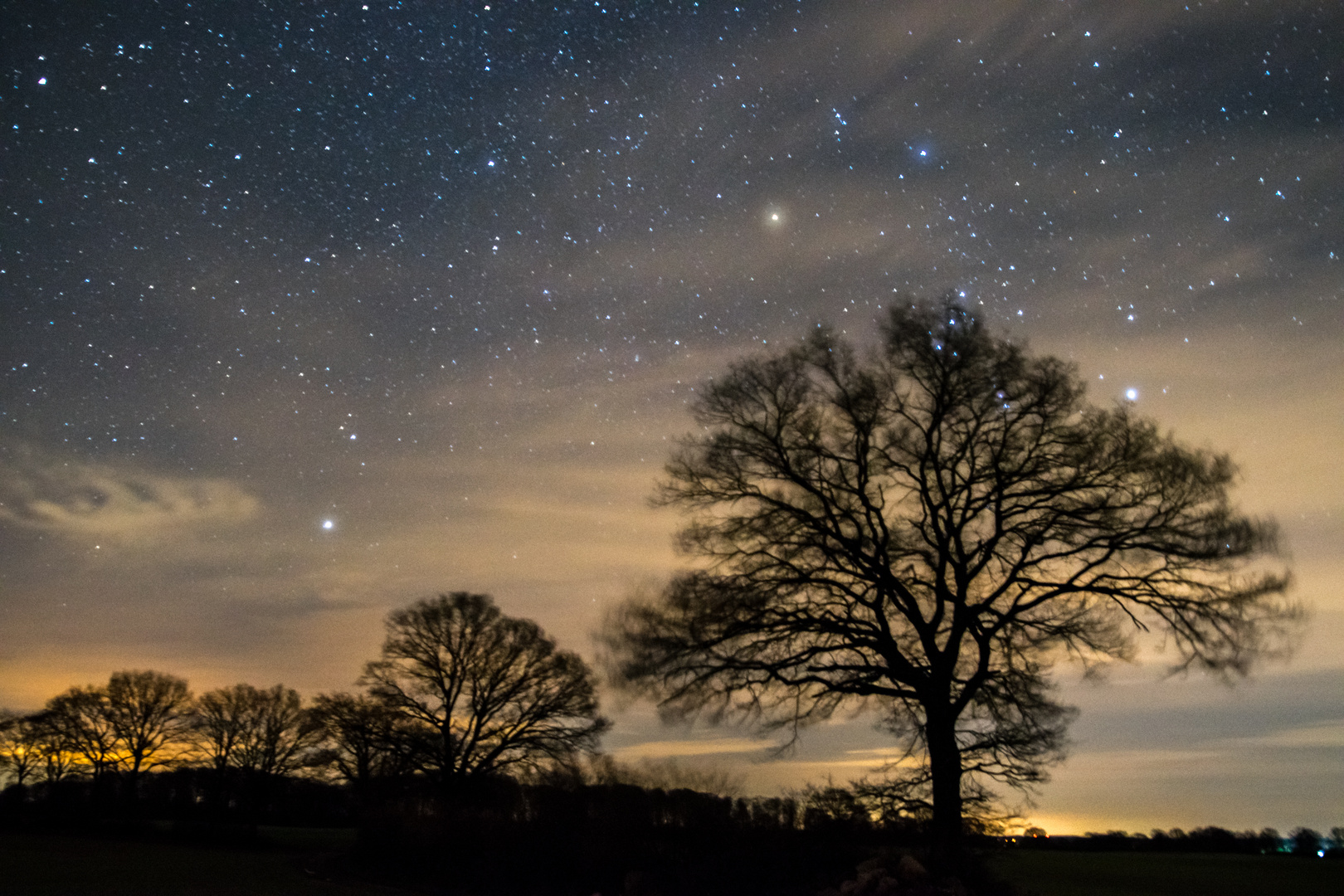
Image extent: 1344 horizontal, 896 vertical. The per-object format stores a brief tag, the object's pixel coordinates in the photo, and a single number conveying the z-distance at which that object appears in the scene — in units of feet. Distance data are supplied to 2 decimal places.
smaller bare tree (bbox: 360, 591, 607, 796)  125.90
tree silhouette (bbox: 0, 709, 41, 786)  195.52
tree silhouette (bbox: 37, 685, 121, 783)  183.11
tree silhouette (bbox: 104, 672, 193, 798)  184.55
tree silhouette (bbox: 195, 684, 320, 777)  190.19
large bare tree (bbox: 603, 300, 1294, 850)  48.16
